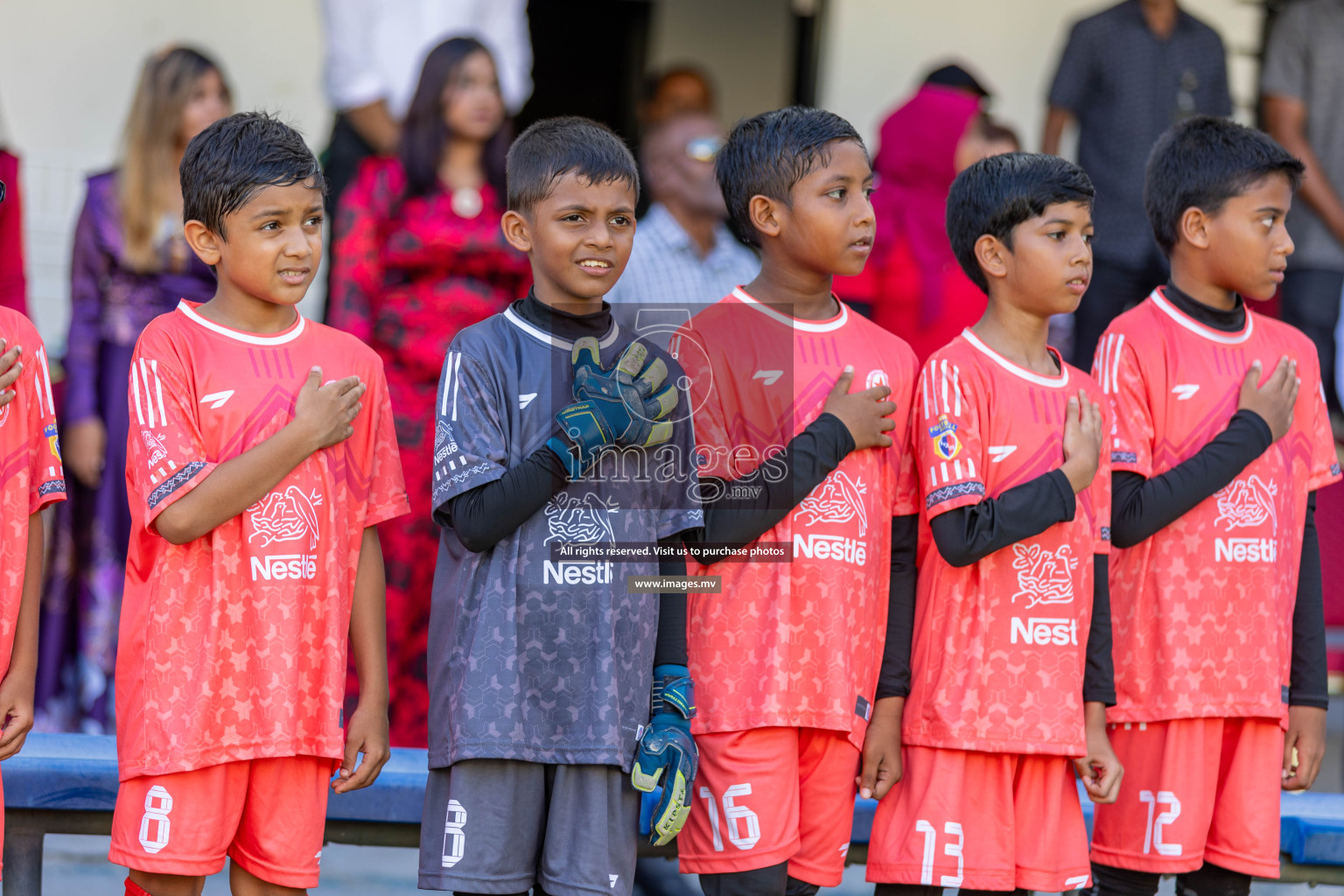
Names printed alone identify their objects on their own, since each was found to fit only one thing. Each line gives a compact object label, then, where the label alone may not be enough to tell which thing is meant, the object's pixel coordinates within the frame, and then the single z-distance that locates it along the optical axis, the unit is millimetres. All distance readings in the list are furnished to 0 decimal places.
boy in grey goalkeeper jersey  5012
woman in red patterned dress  8039
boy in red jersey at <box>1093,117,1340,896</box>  5891
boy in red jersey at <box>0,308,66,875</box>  5133
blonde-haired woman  8227
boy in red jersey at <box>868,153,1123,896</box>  5465
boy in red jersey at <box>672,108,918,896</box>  5363
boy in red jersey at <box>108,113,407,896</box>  4988
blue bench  6039
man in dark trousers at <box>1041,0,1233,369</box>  9742
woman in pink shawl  8922
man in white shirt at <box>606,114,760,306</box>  8734
